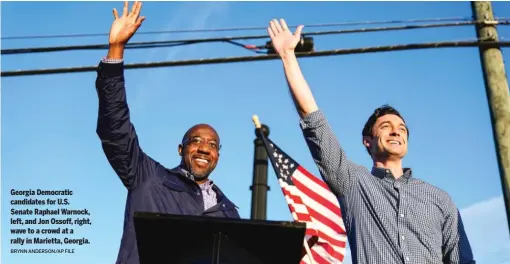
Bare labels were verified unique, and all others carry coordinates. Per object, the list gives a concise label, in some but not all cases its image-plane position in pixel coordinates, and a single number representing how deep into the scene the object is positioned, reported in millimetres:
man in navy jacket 3916
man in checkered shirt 3195
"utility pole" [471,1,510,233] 6117
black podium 2844
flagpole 7929
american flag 6766
